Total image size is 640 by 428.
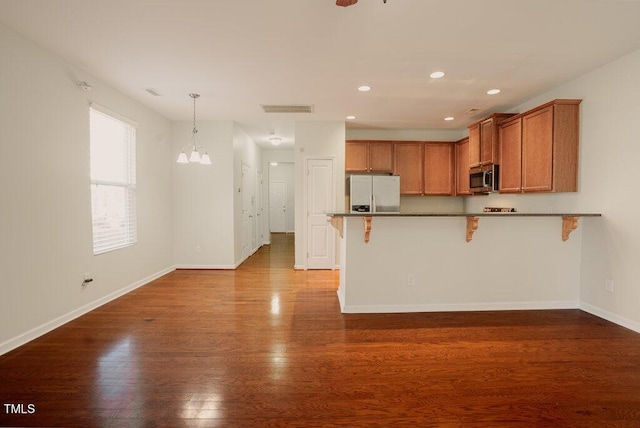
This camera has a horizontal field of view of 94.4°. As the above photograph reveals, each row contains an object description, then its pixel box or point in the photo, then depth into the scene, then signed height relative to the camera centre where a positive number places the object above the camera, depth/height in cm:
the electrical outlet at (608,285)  314 -88
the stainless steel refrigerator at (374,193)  544 +18
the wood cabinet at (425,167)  587 +71
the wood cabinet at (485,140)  452 +100
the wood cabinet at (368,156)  581 +92
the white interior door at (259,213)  793 -27
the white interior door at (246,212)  636 -20
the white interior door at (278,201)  1085 +7
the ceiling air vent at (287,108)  450 +148
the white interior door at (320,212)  550 -17
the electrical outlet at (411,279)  338 -87
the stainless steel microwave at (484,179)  453 +39
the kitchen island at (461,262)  334 -67
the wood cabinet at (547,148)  348 +68
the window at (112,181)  364 +30
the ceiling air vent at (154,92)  387 +149
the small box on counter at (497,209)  475 -11
